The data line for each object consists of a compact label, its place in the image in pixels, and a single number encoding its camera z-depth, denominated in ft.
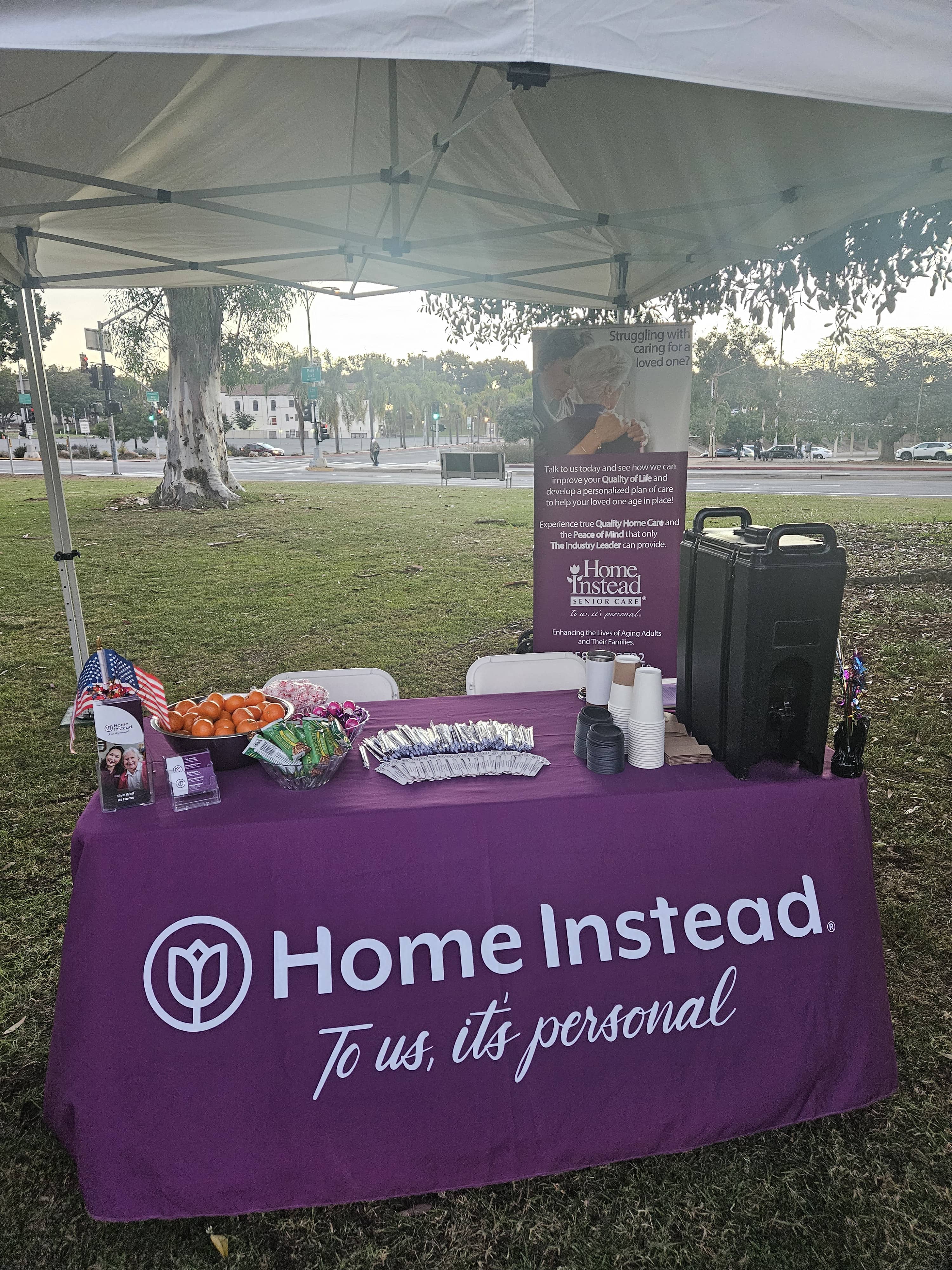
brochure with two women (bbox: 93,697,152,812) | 5.63
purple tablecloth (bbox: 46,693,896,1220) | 5.48
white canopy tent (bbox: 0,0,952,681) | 4.14
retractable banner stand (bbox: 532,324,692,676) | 13.71
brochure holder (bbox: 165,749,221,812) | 5.77
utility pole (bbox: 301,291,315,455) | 65.98
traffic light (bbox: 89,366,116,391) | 70.54
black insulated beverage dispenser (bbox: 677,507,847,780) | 5.95
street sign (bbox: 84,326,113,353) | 62.95
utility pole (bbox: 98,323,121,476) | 69.08
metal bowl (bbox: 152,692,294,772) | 6.37
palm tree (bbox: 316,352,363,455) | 192.75
